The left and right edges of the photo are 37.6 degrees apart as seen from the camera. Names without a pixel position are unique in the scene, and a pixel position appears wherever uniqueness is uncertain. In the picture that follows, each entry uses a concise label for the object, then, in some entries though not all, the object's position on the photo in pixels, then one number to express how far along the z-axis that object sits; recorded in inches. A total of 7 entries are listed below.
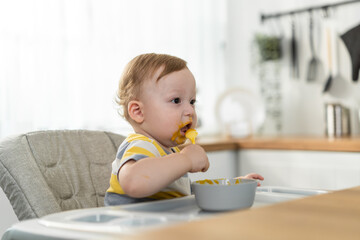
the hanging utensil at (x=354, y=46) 117.7
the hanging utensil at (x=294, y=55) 133.4
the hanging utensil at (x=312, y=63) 130.4
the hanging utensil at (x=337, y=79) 124.7
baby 46.1
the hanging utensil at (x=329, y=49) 124.9
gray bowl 34.0
